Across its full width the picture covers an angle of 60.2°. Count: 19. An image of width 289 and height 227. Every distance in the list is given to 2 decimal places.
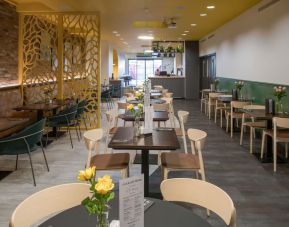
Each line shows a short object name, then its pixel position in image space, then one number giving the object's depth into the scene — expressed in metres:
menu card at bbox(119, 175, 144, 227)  0.95
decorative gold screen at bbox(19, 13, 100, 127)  6.03
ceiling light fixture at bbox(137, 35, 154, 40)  11.05
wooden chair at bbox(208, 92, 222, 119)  7.19
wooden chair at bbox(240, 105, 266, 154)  4.49
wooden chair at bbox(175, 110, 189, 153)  3.80
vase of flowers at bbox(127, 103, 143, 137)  2.88
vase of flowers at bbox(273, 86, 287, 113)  4.20
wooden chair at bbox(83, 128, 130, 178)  2.66
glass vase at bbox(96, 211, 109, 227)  1.01
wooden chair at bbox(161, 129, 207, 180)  2.62
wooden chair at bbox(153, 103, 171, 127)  5.03
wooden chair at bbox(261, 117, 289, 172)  3.55
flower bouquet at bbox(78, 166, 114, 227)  0.97
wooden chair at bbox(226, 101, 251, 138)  5.23
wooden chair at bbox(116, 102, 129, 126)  5.15
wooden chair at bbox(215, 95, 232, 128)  6.58
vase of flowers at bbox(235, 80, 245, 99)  6.49
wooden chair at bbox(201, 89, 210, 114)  8.50
